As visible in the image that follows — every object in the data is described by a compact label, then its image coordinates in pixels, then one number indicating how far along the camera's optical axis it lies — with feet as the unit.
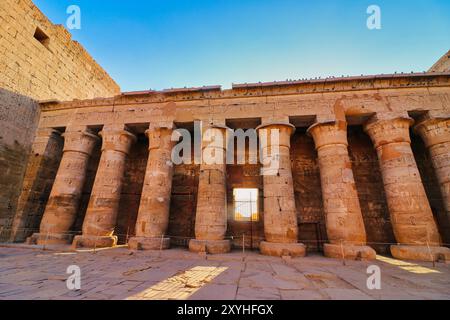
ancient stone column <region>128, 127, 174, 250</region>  23.43
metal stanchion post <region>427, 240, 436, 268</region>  18.32
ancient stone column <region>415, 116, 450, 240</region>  22.25
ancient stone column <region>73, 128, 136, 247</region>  24.50
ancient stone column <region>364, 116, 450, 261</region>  19.98
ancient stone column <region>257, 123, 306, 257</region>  21.56
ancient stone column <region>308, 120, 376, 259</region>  20.53
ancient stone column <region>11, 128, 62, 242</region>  27.20
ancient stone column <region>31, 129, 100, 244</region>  25.62
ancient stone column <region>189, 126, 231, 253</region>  22.45
